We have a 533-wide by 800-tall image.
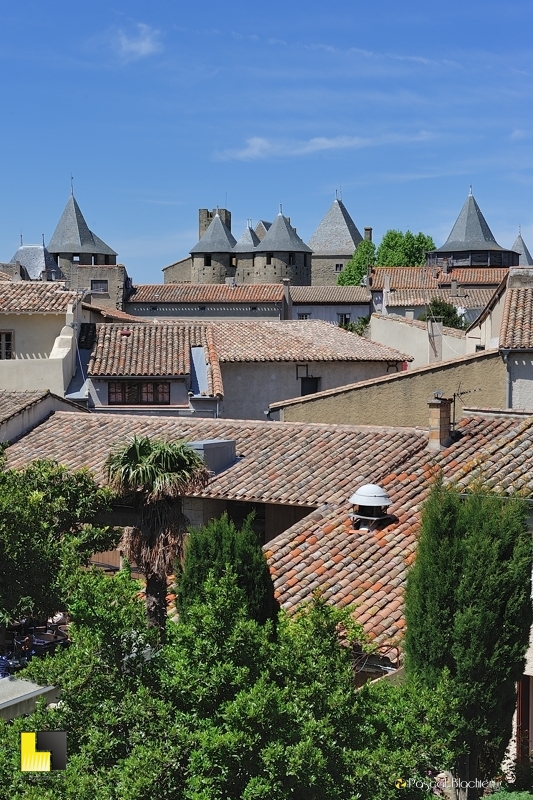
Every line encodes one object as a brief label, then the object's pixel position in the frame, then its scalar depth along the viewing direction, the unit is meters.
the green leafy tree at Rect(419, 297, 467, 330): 56.58
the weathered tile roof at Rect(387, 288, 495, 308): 71.44
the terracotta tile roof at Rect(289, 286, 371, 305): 80.81
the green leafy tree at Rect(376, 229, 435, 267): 101.94
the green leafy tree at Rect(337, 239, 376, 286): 99.88
